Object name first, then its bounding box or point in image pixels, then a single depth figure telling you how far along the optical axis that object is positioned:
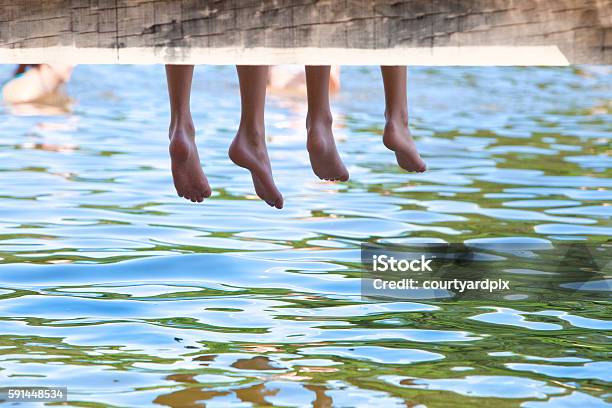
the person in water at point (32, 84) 22.52
